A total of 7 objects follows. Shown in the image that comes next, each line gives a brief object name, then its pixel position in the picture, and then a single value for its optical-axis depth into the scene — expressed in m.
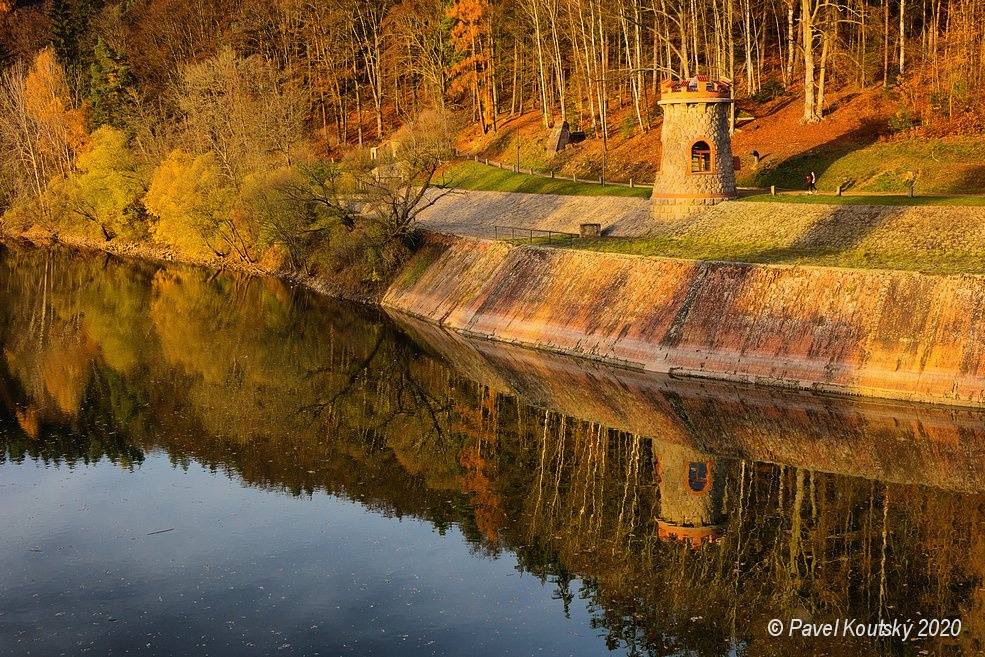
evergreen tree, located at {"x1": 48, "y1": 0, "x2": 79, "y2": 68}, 127.12
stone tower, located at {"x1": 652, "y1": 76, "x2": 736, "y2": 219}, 57.91
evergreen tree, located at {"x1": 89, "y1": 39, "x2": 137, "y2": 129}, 109.94
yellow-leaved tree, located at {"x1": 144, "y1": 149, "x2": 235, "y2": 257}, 82.38
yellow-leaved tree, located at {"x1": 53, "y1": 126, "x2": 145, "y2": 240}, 94.44
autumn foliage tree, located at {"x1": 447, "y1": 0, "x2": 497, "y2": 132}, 97.62
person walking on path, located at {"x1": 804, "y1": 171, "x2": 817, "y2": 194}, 58.80
